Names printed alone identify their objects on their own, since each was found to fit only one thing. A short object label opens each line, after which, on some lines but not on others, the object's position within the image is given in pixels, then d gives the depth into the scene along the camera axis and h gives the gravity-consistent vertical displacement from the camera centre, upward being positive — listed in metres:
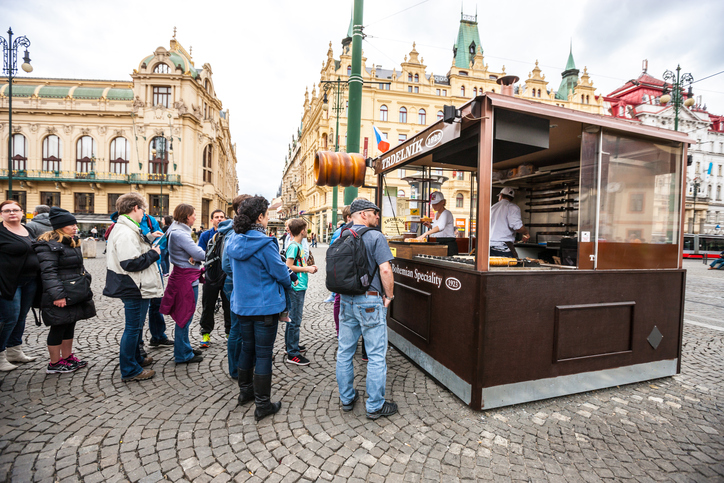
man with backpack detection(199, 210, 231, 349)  4.50 -0.83
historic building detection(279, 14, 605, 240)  37.78 +16.90
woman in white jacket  3.57 -0.56
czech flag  5.65 +1.51
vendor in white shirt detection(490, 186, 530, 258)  4.70 +0.06
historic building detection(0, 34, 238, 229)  39.31 +9.97
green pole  5.09 +2.14
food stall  3.14 -0.56
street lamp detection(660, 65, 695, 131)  14.02 +6.77
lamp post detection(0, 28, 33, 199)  12.68 +6.41
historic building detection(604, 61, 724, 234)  44.44 +14.70
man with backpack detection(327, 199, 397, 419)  2.96 -0.65
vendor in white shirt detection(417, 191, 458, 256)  5.60 +0.11
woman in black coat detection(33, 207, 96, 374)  3.59 -0.69
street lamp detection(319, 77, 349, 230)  11.55 +0.76
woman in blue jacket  2.99 -0.56
